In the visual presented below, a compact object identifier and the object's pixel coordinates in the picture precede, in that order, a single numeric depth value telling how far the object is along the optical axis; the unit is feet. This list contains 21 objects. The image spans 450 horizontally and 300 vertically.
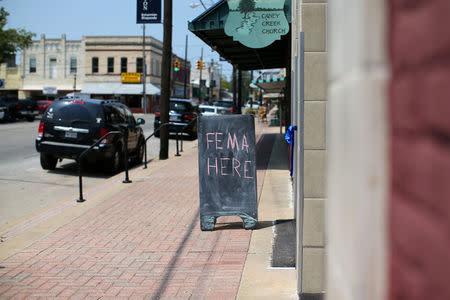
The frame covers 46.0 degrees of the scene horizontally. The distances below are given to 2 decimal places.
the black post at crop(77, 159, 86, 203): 29.94
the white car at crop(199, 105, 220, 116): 112.96
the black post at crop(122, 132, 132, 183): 35.96
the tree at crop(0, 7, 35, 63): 135.85
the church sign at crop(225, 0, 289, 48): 24.06
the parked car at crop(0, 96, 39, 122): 110.52
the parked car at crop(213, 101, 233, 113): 161.70
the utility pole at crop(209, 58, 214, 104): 261.85
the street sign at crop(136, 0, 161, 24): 54.75
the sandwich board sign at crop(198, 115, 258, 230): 22.11
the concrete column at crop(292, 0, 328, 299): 13.38
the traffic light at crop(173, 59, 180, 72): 141.86
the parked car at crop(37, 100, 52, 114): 164.55
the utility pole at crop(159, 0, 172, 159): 51.65
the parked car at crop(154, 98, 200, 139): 78.02
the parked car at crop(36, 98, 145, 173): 41.70
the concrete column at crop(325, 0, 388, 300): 2.81
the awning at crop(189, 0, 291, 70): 39.50
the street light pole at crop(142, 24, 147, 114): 186.91
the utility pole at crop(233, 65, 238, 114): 110.72
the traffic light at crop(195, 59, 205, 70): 181.88
